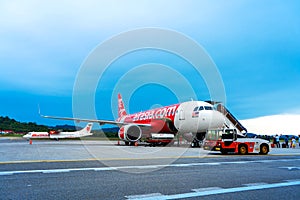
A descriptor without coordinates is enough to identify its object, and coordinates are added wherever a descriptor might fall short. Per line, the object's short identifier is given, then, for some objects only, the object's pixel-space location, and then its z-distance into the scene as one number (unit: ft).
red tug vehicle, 58.85
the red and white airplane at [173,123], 75.46
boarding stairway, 91.49
